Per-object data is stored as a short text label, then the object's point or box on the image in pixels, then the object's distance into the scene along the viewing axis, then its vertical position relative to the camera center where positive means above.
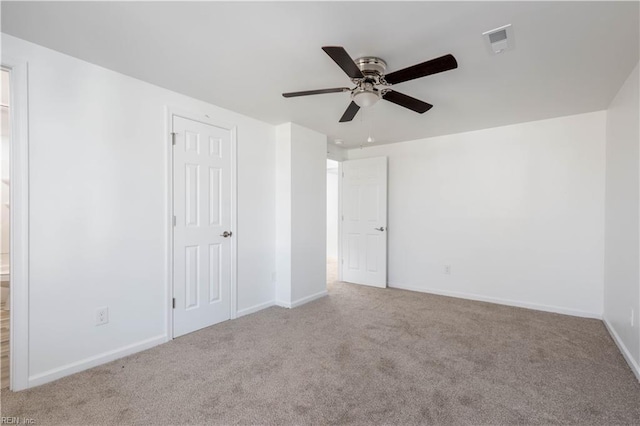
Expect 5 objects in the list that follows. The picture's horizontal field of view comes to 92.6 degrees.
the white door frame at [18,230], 1.99 -0.13
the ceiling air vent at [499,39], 1.83 +1.09
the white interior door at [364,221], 4.76 -0.15
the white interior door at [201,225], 2.89 -0.14
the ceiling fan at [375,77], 1.74 +0.87
